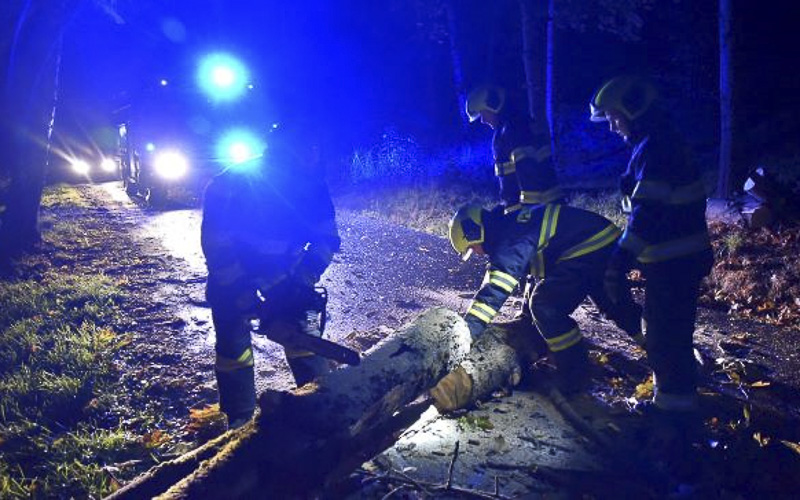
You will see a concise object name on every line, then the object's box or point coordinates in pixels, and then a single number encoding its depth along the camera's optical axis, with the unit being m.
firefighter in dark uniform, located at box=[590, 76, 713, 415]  3.16
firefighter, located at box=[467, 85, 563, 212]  5.68
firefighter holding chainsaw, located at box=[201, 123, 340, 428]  3.13
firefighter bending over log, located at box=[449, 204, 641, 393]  3.55
